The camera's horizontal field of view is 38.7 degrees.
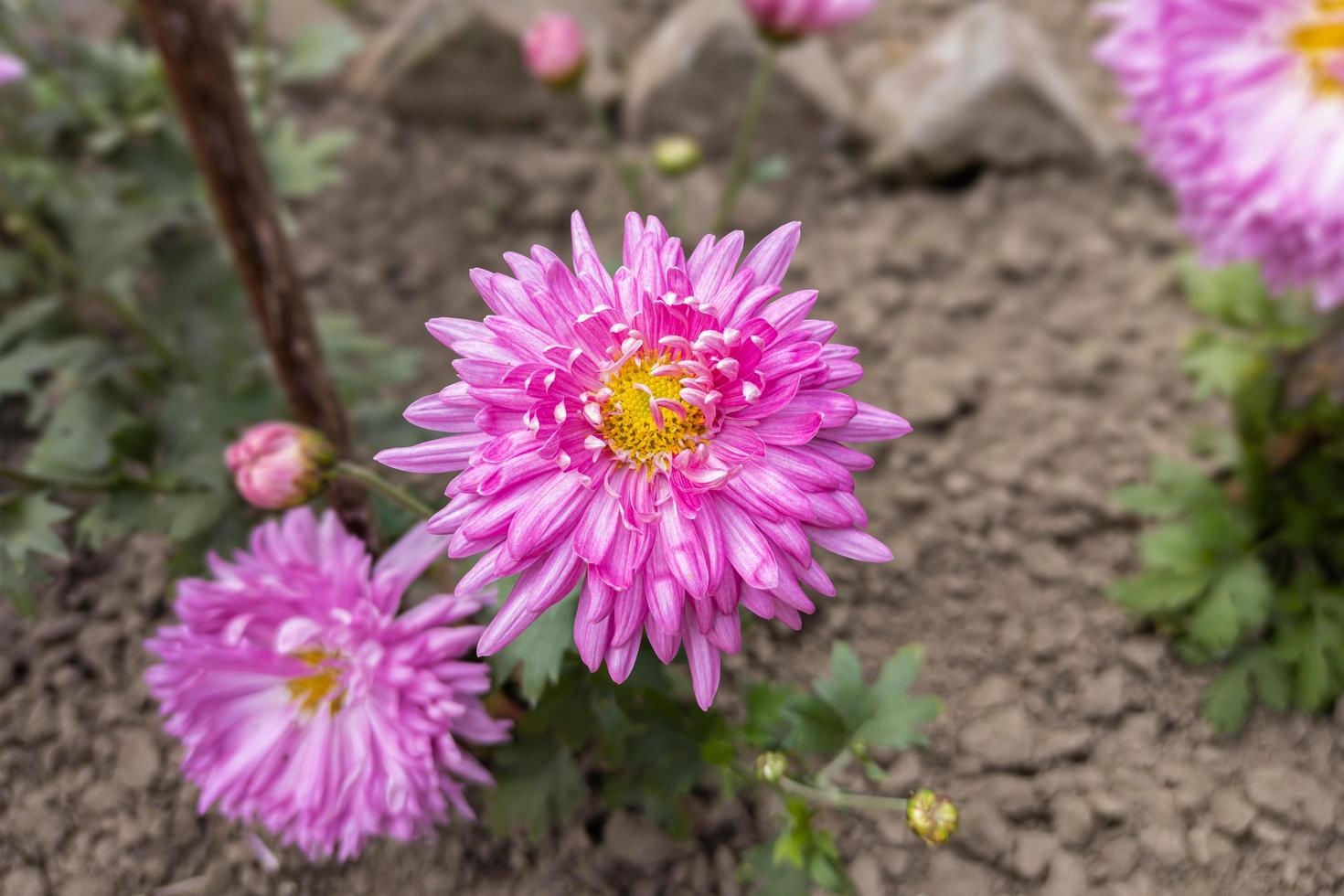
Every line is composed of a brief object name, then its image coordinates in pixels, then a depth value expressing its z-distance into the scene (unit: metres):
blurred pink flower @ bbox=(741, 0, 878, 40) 0.49
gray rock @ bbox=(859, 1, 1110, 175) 0.61
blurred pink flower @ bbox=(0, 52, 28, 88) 0.45
